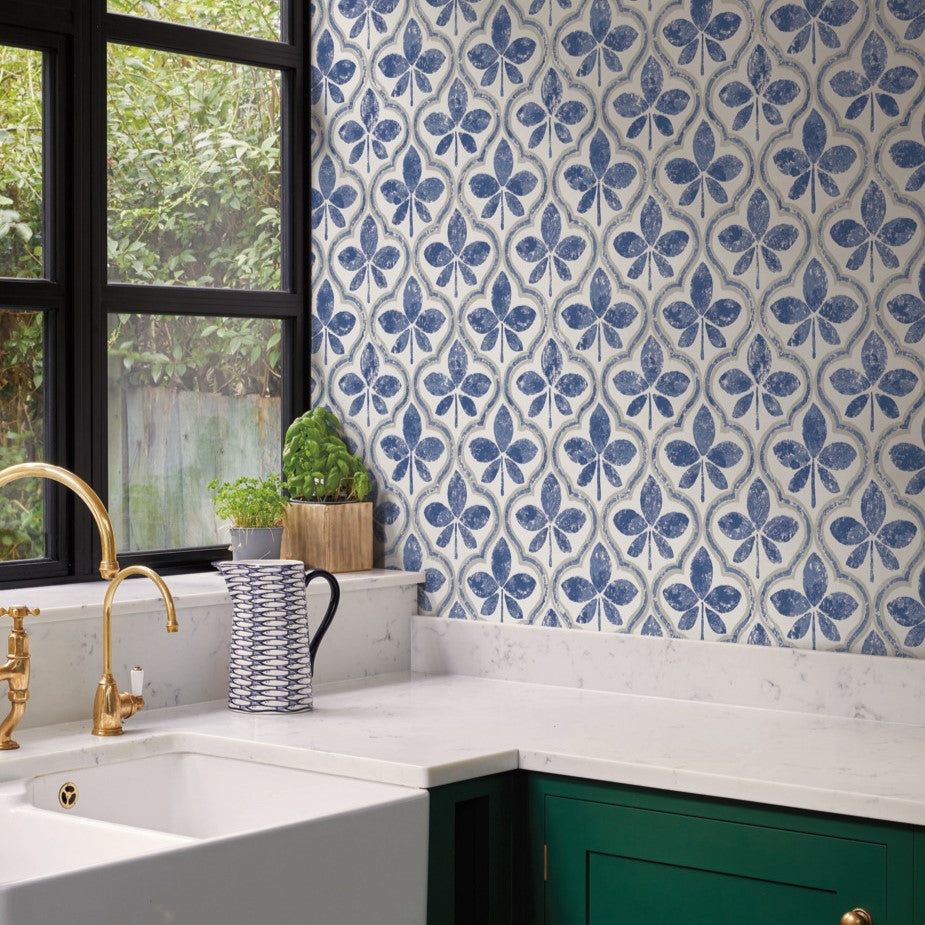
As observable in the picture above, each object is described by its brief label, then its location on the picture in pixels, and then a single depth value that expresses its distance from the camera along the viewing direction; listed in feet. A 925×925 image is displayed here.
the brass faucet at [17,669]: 7.46
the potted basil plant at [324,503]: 9.81
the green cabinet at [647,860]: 6.43
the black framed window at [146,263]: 9.15
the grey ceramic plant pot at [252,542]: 9.64
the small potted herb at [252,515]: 9.62
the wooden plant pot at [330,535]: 9.79
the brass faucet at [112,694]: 7.75
